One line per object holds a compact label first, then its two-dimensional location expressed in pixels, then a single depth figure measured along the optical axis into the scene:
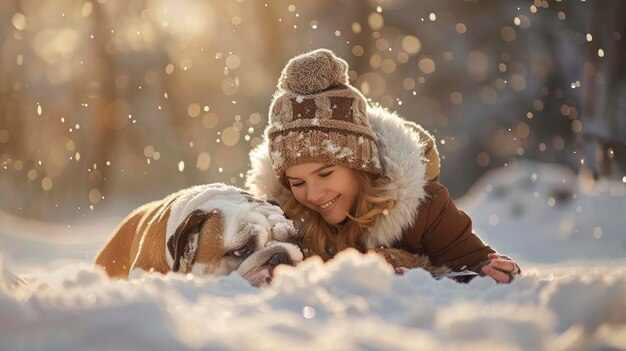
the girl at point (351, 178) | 3.36
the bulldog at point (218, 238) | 2.87
